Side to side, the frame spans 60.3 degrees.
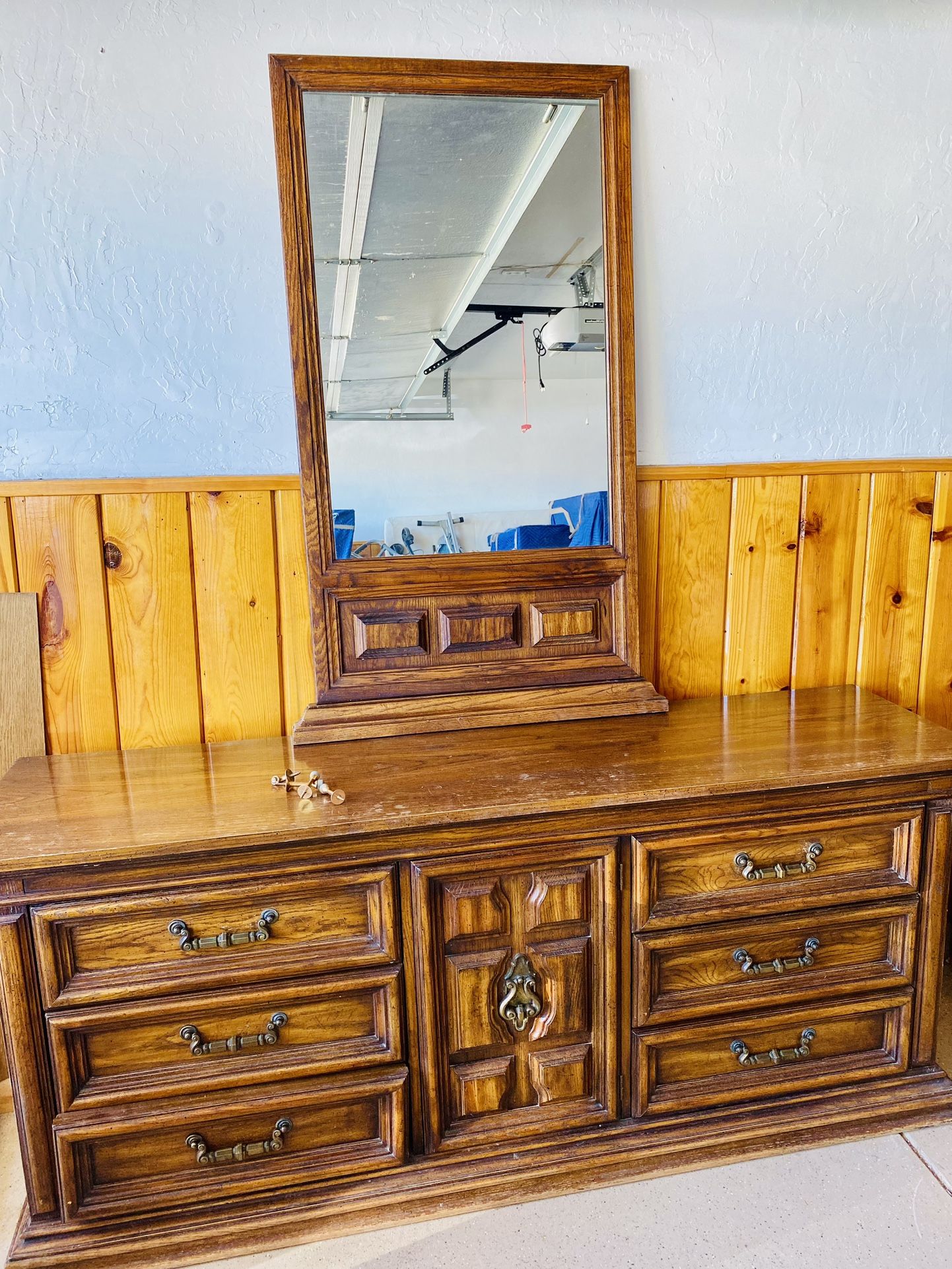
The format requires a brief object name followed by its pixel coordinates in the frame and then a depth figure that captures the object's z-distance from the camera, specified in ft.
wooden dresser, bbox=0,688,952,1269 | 4.16
